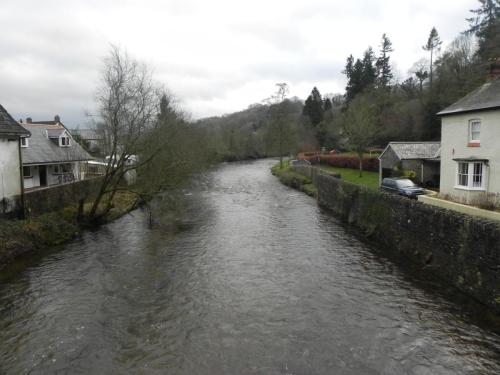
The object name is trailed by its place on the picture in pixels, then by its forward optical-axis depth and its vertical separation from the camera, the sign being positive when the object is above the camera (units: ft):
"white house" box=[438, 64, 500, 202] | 61.82 +2.59
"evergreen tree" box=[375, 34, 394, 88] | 254.47 +64.94
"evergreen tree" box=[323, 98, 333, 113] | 316.93 +46.38
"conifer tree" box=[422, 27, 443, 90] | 212.23 +66.69
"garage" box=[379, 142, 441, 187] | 100.85 -0.24
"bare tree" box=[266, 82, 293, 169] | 201.77 +16.20
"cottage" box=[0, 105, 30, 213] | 61.26 +0.18
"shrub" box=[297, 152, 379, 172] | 141.90 -0.65
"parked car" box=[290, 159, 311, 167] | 180.14 -1.08
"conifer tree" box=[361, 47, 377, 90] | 241.14 +56.10
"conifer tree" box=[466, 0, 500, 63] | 136.52 +54.78
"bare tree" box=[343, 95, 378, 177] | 142.00 +13.74
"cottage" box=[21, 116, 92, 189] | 93.20 +1.28
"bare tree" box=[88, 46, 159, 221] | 71.67 +8.21
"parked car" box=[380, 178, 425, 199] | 77.92 -6.19
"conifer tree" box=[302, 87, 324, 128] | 286.66 +38.68
